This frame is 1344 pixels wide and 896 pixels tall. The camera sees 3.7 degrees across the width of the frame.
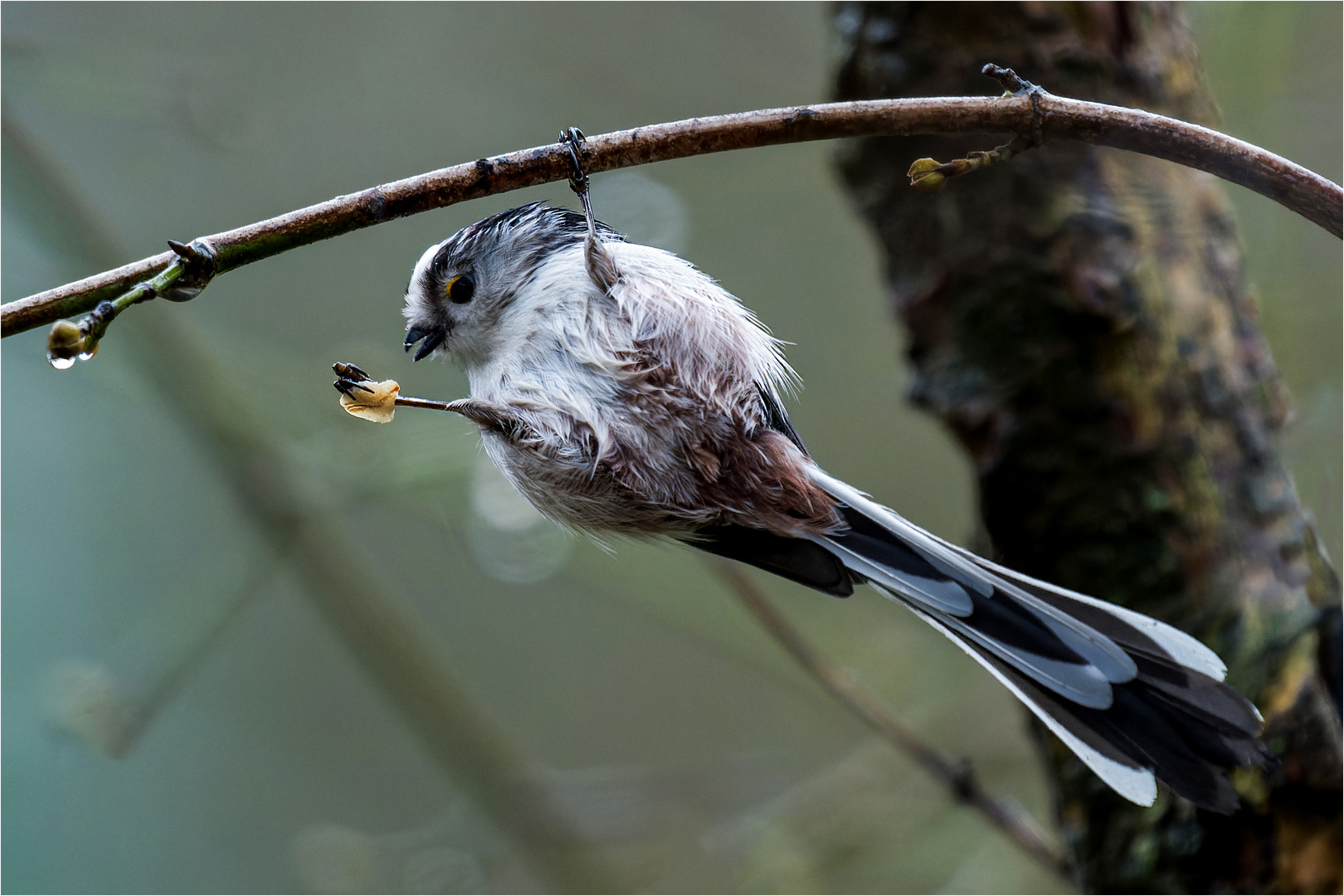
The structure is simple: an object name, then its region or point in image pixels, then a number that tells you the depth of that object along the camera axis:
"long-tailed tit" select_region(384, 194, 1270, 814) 2.67
